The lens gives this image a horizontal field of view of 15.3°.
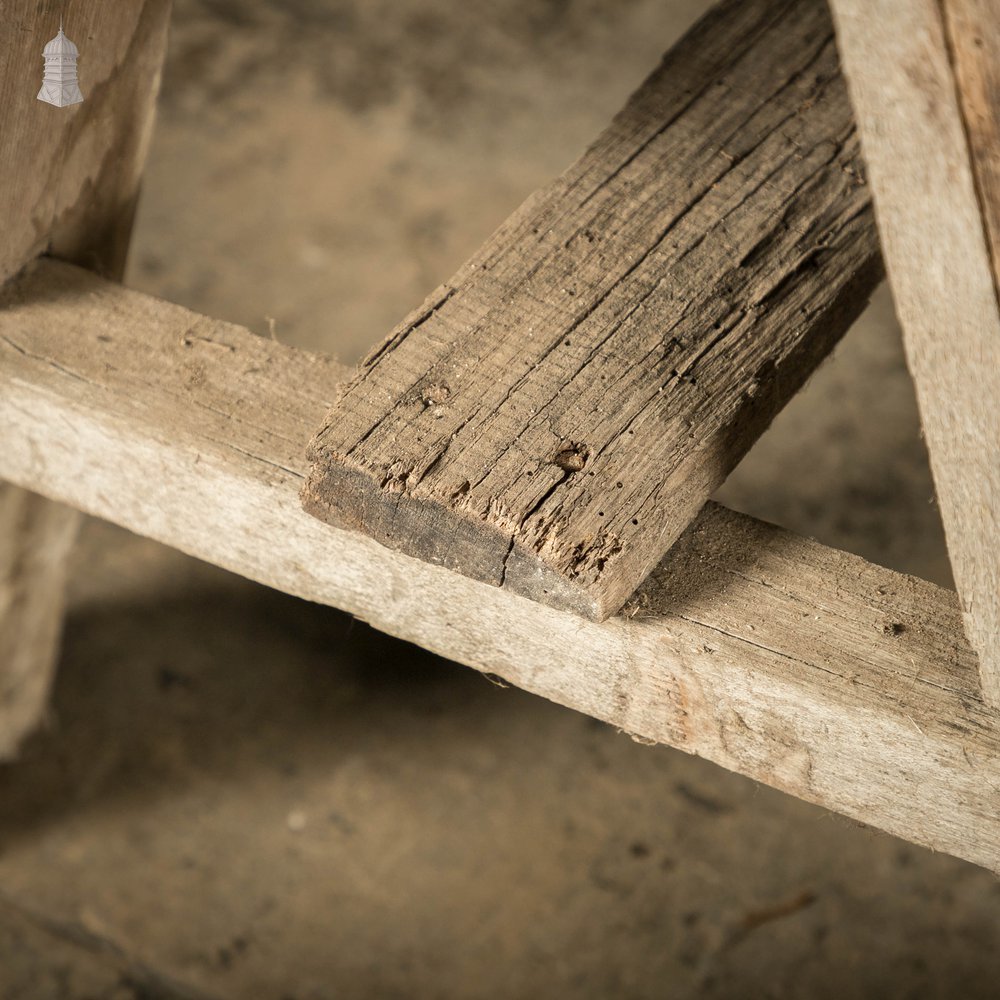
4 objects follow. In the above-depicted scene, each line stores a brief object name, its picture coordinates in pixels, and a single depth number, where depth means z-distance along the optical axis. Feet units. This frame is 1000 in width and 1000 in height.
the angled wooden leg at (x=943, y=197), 3.13
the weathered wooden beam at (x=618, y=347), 3.52
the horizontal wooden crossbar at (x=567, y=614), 3.56
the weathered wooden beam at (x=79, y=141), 3.68
